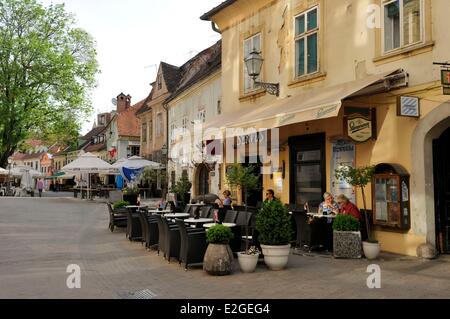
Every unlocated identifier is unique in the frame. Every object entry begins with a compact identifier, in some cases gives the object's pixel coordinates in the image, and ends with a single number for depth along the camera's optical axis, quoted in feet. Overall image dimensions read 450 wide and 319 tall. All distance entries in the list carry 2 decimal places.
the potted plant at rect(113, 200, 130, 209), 50.29
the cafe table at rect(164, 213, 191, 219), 40.11
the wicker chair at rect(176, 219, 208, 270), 28.35
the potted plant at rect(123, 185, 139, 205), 63.82
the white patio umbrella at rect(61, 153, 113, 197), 97.19
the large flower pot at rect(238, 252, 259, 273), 27.17
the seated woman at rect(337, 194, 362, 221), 33.96
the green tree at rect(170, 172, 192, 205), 69.38
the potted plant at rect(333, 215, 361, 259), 31.22
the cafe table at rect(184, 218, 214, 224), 34.86
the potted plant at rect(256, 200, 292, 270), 27.58
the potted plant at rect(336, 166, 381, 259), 30.86
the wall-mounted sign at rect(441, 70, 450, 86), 27.12
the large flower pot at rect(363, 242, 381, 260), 30.78
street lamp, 42.80
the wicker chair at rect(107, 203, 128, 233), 48.47
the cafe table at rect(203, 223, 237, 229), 31.31
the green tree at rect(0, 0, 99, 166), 122.93
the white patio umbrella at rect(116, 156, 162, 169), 92.17
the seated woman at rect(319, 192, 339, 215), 35.52
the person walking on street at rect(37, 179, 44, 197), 133.59
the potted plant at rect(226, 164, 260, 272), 34.81
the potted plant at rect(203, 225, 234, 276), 26.35
